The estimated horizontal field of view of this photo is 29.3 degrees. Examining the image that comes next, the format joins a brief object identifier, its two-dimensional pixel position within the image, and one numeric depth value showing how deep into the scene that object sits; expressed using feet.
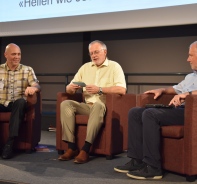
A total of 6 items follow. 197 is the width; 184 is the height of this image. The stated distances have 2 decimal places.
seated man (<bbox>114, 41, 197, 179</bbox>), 8.21
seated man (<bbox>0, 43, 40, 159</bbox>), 11.49
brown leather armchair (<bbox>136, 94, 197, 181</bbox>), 7.89
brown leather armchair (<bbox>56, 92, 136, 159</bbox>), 10.27
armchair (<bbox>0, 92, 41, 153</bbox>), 11.16
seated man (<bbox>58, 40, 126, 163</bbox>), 9.99
